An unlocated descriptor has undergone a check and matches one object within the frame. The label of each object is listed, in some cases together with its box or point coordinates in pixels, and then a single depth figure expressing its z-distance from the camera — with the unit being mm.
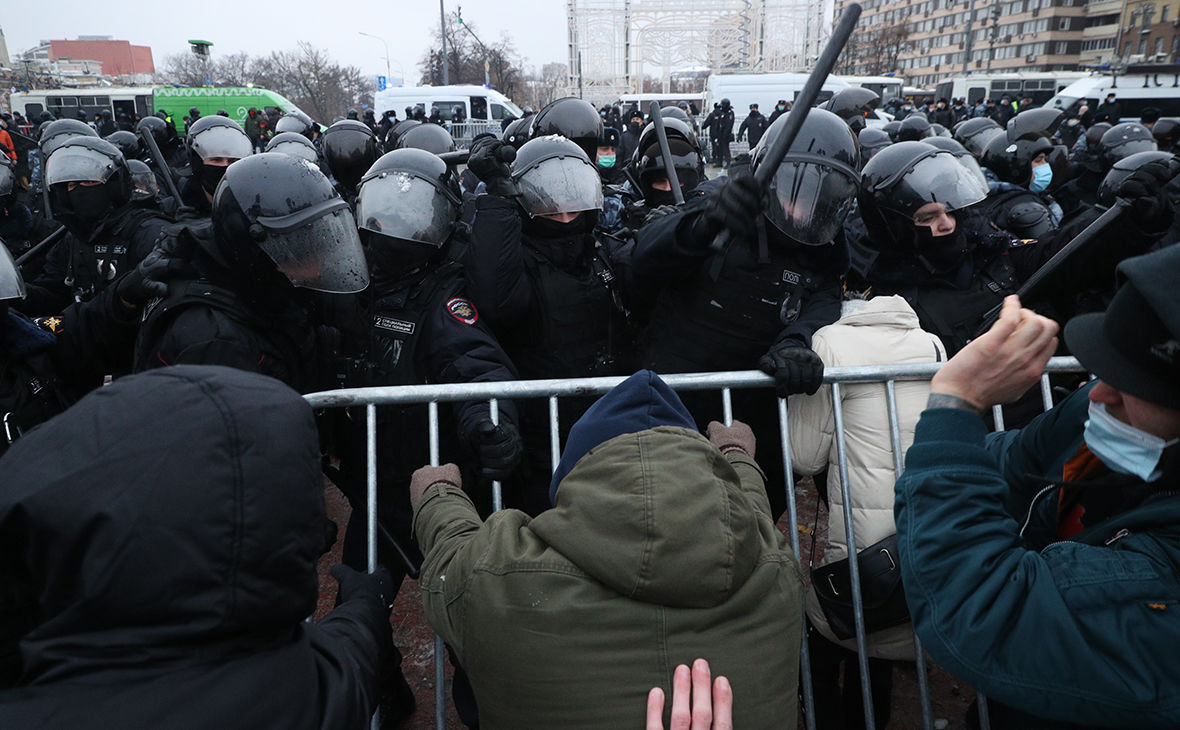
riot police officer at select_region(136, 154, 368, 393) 2314
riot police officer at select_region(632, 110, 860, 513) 2672
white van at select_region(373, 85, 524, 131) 26078
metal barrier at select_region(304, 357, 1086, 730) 2213
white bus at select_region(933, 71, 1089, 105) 32031
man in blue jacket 1149
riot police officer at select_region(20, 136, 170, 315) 4320
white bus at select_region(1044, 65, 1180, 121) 23000
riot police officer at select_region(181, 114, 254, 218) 4891
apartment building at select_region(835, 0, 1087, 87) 64000
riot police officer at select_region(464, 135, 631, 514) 2773
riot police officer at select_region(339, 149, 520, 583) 2594
